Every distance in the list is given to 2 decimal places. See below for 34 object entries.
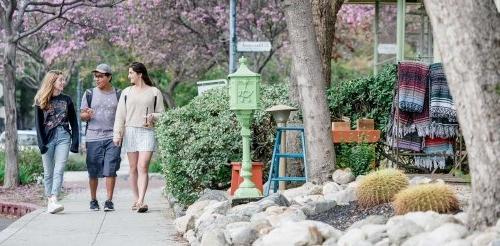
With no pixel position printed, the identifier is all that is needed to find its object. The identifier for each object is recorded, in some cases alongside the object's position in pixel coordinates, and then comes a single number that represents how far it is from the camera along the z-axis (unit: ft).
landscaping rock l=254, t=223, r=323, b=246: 28.43
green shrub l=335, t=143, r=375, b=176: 44.70
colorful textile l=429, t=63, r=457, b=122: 44.45
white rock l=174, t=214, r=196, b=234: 37.45
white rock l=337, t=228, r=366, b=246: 27.02
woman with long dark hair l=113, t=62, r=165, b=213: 45.65
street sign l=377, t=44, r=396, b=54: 78.43
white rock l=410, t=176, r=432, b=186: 36.29
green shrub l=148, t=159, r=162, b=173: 87.66
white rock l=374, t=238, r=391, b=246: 26.52
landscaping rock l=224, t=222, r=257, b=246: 31.04
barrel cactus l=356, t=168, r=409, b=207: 34.45
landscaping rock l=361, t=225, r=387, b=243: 27.14
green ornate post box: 39.99
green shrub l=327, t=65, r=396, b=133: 46.85
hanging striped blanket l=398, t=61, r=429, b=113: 44.68
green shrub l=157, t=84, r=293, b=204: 44.93
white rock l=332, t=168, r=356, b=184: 41.45
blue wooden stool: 42.83
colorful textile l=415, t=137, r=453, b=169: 45.50
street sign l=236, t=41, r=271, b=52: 62.80
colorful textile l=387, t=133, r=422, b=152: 45.53
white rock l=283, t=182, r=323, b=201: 39.63
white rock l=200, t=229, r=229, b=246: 31.27
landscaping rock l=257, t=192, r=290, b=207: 35.81
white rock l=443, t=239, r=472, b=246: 24.22
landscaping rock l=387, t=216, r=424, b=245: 26.43
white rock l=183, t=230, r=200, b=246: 33.81
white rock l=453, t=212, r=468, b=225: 27.09
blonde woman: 45.47
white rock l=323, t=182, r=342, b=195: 38.84
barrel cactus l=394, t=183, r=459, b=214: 30.60
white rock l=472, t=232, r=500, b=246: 24.14
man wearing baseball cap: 46.32
